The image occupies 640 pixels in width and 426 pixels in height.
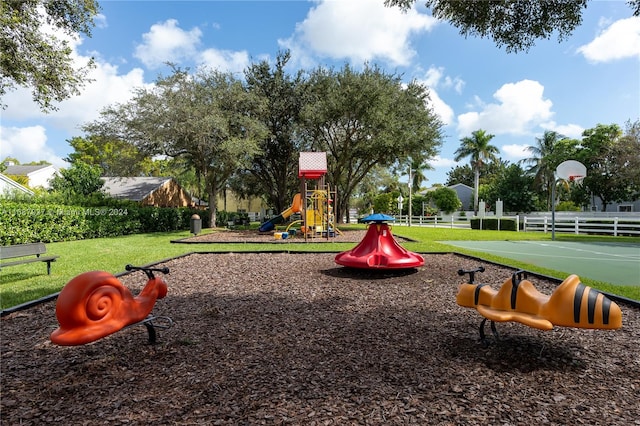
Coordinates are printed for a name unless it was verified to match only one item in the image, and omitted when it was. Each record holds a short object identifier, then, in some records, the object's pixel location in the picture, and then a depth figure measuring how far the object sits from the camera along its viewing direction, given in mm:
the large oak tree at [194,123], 20438
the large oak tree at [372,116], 21688
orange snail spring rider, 3117
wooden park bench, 6703
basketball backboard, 18372
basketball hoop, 18378
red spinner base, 7414
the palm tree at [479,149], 56772
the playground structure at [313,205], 16375
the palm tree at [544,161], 49253
